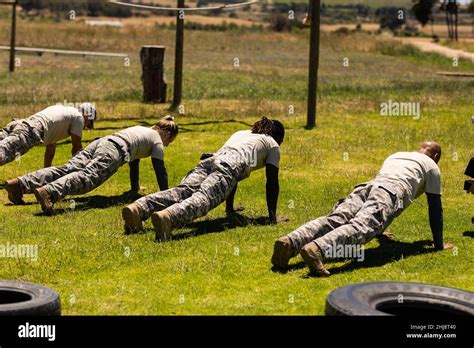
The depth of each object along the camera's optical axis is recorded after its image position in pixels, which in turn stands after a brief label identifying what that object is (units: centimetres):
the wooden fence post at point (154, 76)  2675
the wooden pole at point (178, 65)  2516
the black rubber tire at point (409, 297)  885
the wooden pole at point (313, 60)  2294
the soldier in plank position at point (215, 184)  1265
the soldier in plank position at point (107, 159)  1498
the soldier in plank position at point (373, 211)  1112
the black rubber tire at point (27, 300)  832
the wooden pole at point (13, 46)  3627
